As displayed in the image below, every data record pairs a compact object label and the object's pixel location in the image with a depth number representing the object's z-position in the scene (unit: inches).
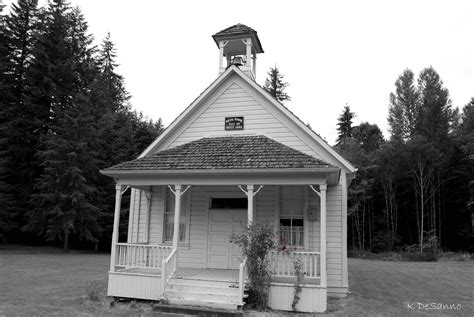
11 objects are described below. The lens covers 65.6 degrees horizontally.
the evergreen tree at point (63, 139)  949.8
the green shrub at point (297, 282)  353.4
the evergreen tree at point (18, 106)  1040.8
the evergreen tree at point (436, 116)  1283.2
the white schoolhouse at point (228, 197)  374.3
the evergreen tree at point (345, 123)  1872.5
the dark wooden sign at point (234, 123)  502.3
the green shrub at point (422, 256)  1039.6
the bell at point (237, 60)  563.6
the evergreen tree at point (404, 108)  1333.7
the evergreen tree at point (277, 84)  1766.0
